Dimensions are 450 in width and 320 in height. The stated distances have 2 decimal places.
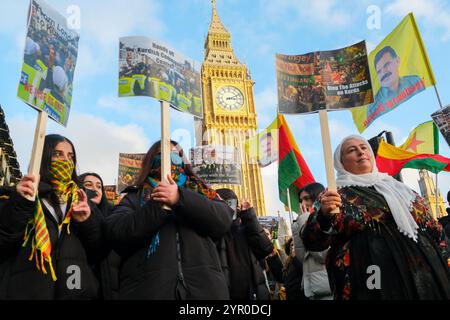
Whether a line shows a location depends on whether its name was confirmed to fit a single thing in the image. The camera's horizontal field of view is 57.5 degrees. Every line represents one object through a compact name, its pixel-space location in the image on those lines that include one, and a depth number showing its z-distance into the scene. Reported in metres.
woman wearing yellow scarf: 2.09
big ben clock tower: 41.50
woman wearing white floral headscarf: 2.29
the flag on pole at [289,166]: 7.51
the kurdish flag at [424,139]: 7.16
